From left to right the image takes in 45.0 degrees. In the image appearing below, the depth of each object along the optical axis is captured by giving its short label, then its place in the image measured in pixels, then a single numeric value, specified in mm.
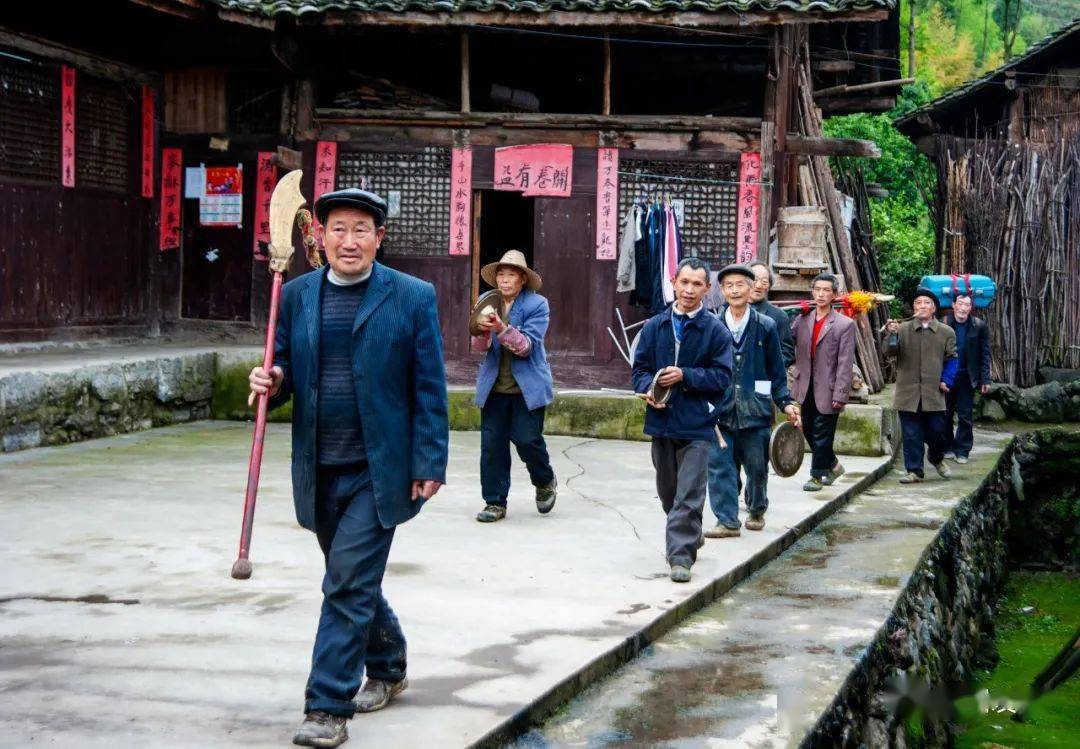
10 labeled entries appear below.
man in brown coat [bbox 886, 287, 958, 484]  11250
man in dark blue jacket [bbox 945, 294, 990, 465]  12430
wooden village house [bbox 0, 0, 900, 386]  12703
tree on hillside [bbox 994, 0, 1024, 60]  47469
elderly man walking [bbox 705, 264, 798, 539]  8094
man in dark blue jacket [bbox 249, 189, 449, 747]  4211
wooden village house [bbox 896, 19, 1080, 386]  15555
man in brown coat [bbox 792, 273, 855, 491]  10102
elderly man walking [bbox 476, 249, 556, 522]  8258
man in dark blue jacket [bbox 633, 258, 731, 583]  6750
